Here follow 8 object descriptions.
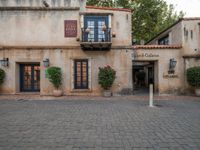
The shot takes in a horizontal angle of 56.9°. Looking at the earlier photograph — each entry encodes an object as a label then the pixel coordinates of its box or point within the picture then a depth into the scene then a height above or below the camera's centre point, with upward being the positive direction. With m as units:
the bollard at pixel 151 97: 9.35 -1.17
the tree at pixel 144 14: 24.00 +7.96
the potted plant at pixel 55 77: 12.77 -0.16
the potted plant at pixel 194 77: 12.62 -0.21
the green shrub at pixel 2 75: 13.14 -0.01
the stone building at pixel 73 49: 13.58 +1.87
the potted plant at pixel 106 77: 12.60 -0.17
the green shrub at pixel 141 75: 21.95 -0.09
